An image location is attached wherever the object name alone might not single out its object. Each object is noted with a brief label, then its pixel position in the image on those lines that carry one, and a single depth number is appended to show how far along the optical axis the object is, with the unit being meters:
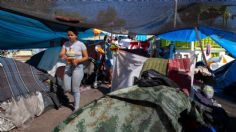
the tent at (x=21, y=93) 3.06
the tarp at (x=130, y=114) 1.74
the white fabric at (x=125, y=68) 4.23
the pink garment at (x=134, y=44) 6.96
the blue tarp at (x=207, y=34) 2.63
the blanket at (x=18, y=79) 3.22
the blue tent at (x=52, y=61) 5.55
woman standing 3.45
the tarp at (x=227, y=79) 5.47
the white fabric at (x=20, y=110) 3.02
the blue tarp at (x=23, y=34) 3.21
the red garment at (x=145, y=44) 6.45
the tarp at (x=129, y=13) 2.16
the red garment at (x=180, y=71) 3.41
